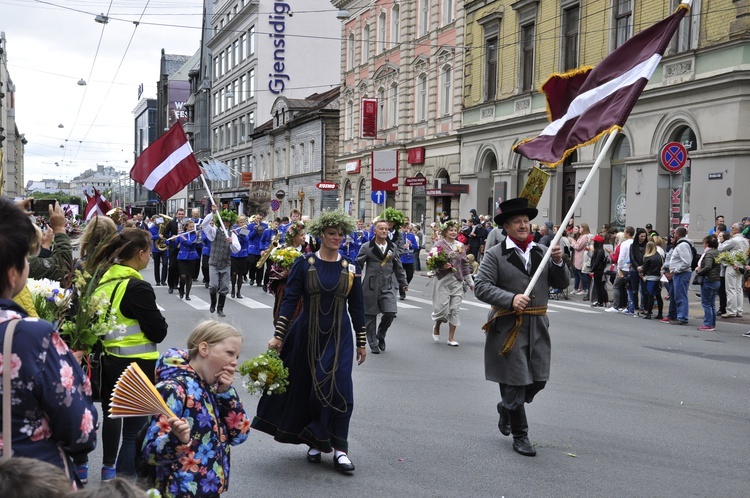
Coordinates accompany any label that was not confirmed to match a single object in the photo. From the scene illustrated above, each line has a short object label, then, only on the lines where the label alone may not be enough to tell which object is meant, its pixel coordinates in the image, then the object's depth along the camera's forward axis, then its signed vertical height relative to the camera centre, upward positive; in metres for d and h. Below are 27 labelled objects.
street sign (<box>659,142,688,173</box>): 19.28 +1.45
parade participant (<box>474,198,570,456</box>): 6.84 -0.78
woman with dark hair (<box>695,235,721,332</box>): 15.79 -1.16
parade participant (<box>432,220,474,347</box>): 13.05 -1.02
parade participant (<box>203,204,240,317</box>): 15.95 -1.02
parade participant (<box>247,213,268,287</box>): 23.52 -0.89
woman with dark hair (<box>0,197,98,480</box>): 2.71 -0.55
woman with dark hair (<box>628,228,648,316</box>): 18.00 -0.94
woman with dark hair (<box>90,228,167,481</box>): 5.38 -0.73
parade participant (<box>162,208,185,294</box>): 21.20 -1.47
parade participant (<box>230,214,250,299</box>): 20.62 -1.16
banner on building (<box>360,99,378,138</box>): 45.25 +5.12
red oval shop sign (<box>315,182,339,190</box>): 46.50 +1.54
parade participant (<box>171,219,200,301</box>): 19.52 -1.05
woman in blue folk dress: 6.46 -1.10
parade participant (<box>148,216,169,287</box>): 23.03 -1.28
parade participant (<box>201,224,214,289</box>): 22.20 -1.19
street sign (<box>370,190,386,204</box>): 33.31 +0.75
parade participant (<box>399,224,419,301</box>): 22.14 -0.97
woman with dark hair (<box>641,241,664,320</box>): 17.31 -1.05
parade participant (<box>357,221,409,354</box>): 12.41 -0.96
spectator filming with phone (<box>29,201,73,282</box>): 6.76 -0.38
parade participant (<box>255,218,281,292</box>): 23.48 -0.66
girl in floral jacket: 3.76 -0.93
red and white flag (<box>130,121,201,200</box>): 13.27 +0.75
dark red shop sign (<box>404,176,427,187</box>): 37.88 +1.55
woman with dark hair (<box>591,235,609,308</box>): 20.02 -1.19
